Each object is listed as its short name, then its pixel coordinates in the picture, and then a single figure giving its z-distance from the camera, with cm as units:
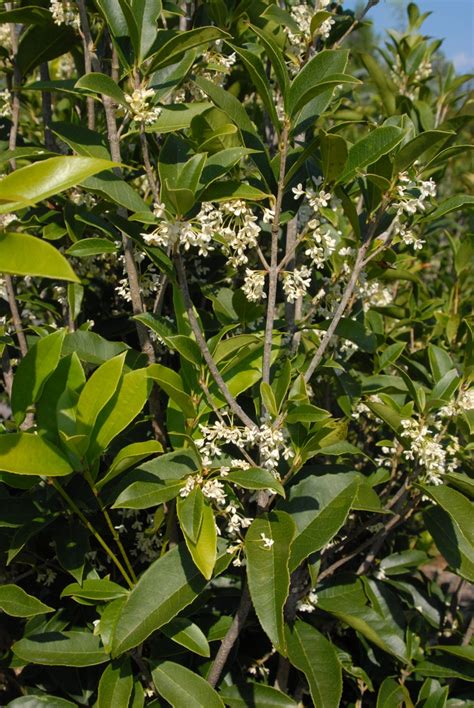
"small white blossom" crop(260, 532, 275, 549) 68
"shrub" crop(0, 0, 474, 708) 66
